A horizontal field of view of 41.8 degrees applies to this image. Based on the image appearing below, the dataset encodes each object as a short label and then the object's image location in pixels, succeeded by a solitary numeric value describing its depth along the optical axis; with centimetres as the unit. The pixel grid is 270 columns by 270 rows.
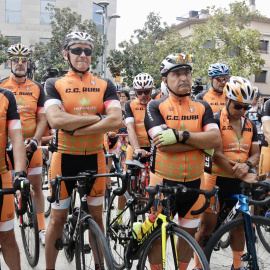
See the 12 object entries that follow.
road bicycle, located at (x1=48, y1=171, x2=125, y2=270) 293
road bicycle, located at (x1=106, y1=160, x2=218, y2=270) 288
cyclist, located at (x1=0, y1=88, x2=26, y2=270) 292
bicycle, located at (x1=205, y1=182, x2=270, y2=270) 310
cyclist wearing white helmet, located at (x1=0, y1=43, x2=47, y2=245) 488
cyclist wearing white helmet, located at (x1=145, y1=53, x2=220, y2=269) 320
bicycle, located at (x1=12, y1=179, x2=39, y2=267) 420
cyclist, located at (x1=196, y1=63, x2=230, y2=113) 590
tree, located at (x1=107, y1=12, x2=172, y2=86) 2931
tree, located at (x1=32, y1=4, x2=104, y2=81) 2383
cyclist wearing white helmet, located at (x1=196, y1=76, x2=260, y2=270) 358
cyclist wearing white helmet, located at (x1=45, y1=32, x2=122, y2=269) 354
